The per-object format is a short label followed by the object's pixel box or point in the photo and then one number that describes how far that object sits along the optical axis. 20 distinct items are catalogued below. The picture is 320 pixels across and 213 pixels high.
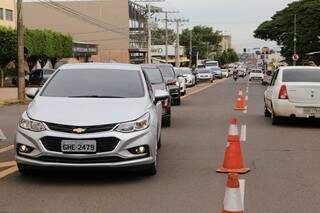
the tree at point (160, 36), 135.86
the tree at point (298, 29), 65.69
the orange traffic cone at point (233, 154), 8.24
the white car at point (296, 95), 15.43
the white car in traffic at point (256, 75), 68.38
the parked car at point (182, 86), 31.55
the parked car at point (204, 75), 65.41
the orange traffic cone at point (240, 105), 22.52
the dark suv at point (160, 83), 15.65
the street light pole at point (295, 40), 64.97
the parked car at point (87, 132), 7.81
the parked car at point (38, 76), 39.09
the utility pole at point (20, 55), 28.00
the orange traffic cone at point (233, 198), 5.29
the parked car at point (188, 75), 45.34
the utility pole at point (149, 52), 59.62
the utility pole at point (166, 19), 92.80
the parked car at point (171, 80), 22.44
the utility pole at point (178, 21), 102.99
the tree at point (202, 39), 146.38
